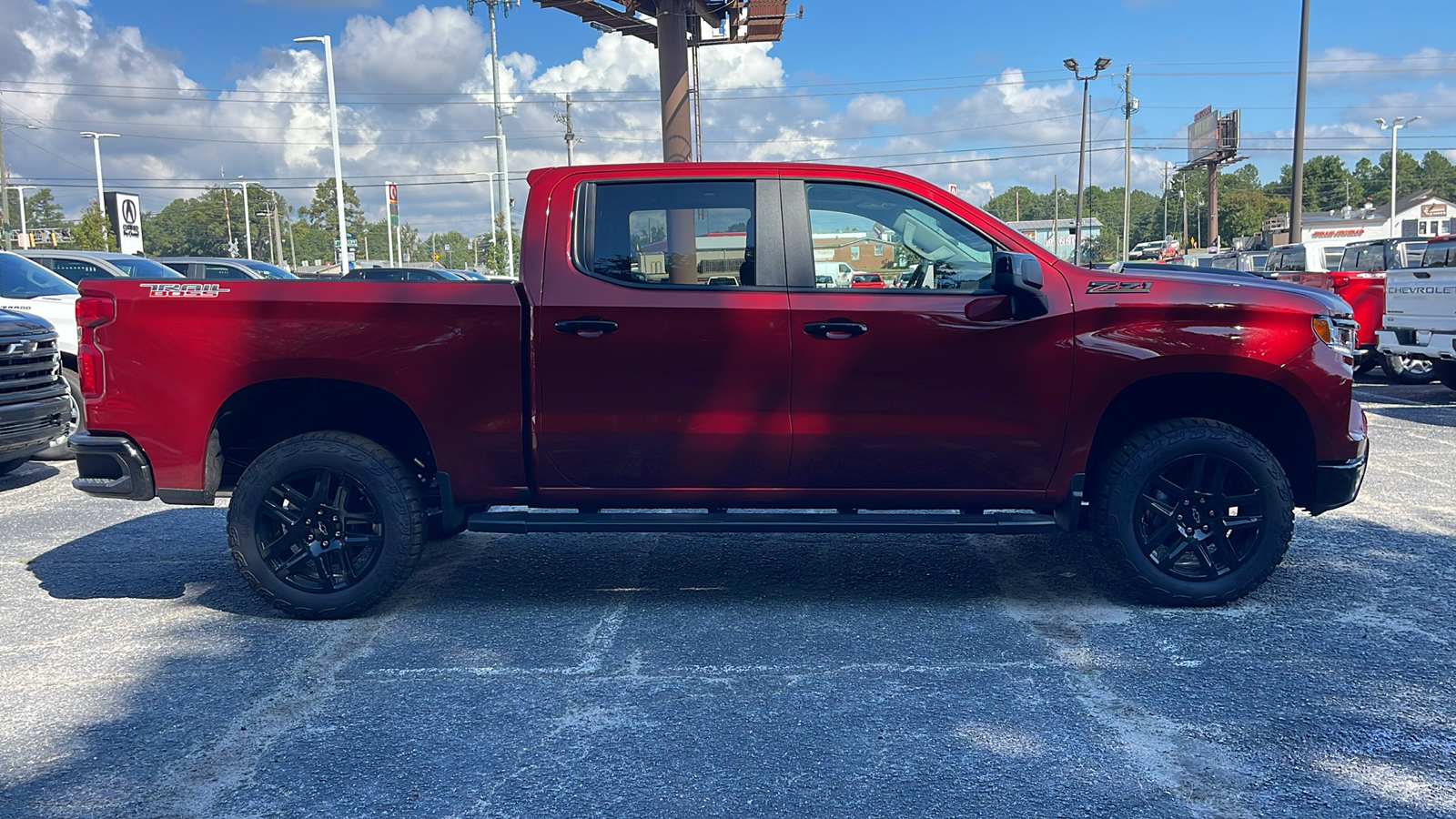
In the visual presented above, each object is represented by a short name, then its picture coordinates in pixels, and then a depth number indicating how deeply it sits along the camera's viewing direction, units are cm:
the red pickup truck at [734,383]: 436
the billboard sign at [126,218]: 4072
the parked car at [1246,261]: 2295
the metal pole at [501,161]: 3991
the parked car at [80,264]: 1201
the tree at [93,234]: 5842
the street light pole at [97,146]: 5397
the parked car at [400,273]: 2386
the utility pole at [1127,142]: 5253
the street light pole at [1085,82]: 5193
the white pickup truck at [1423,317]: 1072
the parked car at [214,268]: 1781
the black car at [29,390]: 738
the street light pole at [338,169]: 3278
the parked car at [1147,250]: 6494
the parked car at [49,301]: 904
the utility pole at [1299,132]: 2435
